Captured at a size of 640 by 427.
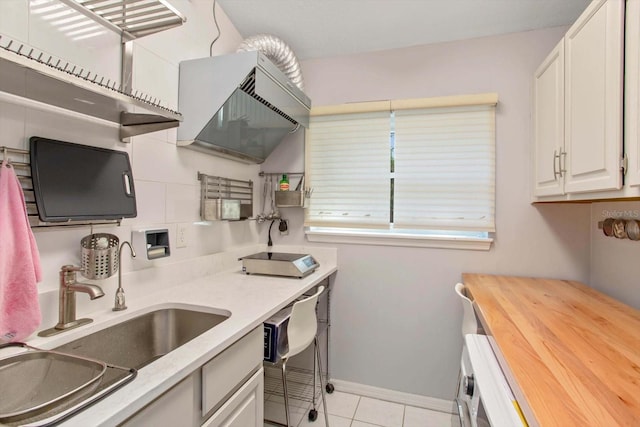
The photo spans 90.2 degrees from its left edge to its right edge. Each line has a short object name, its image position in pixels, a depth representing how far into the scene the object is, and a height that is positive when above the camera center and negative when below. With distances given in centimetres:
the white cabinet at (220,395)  79 -53
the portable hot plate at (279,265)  181 -29
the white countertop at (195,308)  67 -38
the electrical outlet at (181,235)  167 -11
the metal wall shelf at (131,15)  112 +74
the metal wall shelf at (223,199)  183 +10
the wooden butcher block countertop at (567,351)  68 -40
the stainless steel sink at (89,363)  66 -43
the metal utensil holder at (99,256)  112 -16
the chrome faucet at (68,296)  104 -28
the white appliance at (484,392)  76 -46
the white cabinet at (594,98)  112 +48
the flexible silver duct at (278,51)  197 +103
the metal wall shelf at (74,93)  77 +36
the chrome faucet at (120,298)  124 -33
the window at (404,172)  205 +31
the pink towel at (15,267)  88 -16
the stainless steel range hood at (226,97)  159 +62
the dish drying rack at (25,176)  97 +11
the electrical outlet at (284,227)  244 -9
